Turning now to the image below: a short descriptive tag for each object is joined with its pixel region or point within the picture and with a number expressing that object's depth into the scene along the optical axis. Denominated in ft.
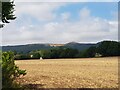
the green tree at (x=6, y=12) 56.54
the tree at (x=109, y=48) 183.32
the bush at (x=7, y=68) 45.95
